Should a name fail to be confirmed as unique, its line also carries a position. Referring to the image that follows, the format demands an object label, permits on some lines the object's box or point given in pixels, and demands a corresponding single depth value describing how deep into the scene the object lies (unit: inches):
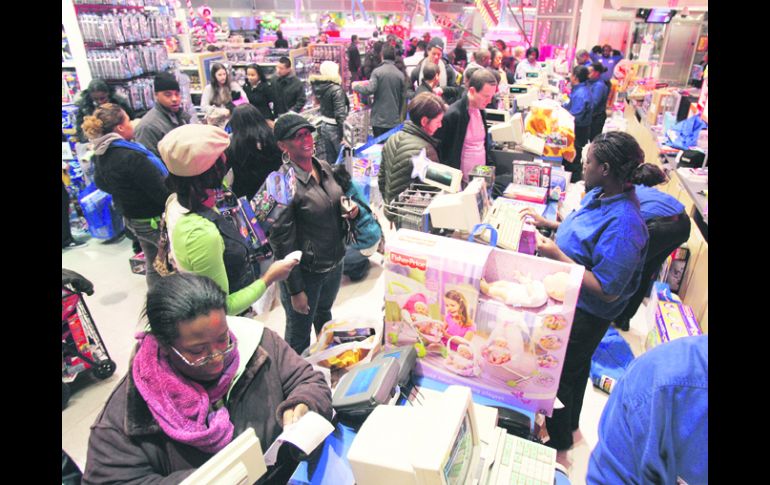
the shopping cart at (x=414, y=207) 99.7
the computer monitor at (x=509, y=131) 169.0
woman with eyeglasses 51.8
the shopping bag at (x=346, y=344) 82.4
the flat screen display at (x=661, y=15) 481.1
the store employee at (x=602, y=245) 78.3
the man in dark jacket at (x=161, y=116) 152.2
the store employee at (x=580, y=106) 262.7
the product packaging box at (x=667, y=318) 124.5
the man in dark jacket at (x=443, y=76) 278.8
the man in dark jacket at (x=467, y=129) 147.6
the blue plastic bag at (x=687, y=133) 212.2
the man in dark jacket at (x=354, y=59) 351.3
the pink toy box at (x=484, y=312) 68.7
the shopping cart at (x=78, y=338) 116.1
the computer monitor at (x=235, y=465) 41.9
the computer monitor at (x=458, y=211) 93.6
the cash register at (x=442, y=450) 47.0
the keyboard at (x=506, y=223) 89.1
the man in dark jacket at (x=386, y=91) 266.7
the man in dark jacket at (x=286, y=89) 237.0
